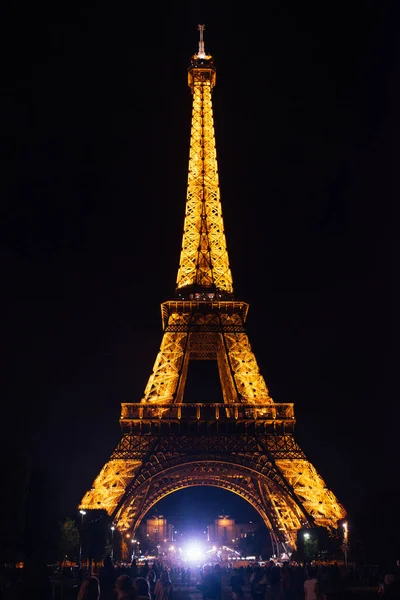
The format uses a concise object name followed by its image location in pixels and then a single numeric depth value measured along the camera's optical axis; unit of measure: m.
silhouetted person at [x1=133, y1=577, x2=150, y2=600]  10.94
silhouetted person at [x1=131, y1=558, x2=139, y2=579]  22.81
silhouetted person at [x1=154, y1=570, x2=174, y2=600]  14.98
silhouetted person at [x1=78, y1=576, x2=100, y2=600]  7.75
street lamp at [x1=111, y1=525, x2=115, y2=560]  45.78
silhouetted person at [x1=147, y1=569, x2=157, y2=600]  19.59
